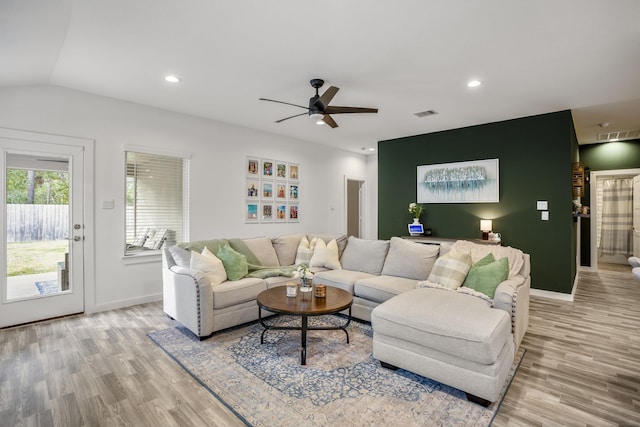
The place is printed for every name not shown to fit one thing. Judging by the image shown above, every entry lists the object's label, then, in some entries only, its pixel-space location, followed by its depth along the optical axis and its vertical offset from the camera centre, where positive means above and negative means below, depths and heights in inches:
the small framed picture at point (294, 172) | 246.5 +31.9
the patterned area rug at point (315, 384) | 75.2 -48.5
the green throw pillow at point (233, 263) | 137.9 -22.6
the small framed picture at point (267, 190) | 227.5 +16.1
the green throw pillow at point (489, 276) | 108.4 -22.8
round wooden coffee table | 100.8 -31.5
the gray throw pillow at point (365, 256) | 156.8 -22.5
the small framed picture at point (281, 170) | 237.0 +32.0
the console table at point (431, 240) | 206.5 -18.7
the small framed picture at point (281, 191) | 237.1 +16.0
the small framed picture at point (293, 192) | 246.7 +15.8
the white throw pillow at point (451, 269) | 118.1 -22.0
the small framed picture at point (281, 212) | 238.1 -0.1
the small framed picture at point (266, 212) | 227.5 -0.1
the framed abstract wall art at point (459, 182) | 203.6 +20.6
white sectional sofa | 81.4 -29.9
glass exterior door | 132.9 -8.8
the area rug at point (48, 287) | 140.7 -34.0
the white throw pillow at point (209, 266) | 129.3 -22.6
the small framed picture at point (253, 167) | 218.3 +31.5
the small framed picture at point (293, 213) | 247.3 -0.9
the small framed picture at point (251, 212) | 217.9 -0.1
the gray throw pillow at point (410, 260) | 140.6 -22.1
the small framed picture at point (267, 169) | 227.3 +31.5
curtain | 280.8 -3.8
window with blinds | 168.1 +6.4
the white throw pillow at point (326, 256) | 164.1 -23.7
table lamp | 198.1 -10.2
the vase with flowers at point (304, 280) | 120.8 -26.2
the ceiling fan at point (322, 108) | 125.7 +43.9
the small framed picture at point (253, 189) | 218.2 +16.1
